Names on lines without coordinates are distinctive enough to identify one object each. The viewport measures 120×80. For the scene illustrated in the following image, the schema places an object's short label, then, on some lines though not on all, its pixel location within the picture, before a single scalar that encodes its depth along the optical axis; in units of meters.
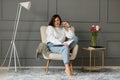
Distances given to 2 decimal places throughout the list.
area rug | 4.20
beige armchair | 4.55
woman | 4.47
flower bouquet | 5.04
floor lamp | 5.01
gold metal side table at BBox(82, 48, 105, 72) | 4.92
